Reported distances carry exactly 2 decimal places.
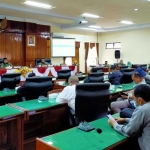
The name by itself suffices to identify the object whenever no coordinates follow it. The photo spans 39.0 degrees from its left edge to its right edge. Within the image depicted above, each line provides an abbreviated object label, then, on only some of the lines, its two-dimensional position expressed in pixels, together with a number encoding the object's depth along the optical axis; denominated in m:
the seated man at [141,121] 1.82
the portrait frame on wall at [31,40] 10.14
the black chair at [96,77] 5.54
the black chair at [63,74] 6.44
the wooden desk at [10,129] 2.52
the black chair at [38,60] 9.68
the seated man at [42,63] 9.21
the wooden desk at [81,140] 1.72
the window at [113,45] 13.51
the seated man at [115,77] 5.90
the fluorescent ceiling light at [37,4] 6.97
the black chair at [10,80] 4.68
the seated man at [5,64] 7.78
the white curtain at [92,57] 13.96
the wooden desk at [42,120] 2.97
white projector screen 11.55
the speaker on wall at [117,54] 13.19
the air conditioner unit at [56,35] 11.44
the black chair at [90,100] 2.84
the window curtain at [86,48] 13.75
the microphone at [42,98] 3.32
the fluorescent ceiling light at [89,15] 8.75
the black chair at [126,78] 5.99
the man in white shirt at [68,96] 3.12
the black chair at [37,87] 3.77
